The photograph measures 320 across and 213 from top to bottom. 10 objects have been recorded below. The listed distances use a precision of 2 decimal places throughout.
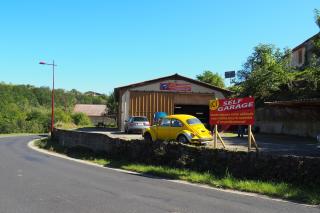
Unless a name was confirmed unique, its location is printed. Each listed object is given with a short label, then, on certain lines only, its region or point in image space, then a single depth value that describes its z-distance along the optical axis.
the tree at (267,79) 39.31
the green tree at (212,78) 80.06
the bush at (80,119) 89.32
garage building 39.31
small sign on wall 40.47
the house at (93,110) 114.25
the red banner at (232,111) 15.73
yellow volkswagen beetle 20.36
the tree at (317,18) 30.34
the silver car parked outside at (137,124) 33.08
